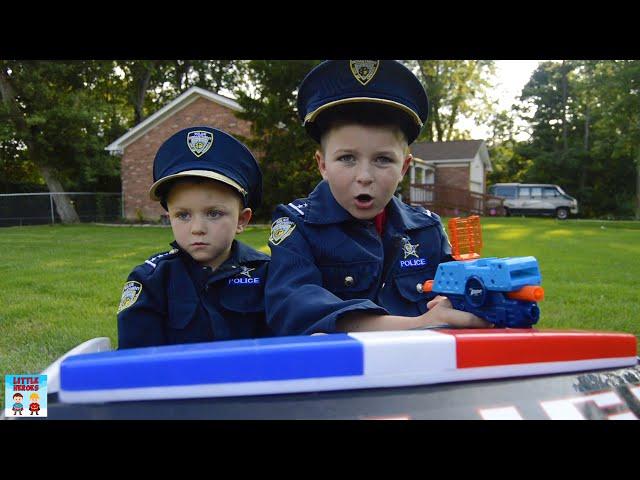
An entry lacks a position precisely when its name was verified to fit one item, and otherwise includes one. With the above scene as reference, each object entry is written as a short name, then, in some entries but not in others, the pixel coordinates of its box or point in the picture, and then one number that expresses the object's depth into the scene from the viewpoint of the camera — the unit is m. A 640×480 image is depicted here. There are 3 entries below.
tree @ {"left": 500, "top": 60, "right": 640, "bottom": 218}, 21.72
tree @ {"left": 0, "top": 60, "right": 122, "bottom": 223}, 19.62
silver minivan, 29.17
